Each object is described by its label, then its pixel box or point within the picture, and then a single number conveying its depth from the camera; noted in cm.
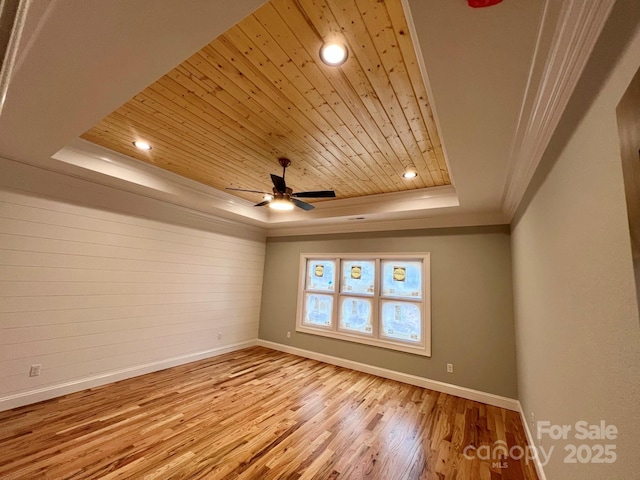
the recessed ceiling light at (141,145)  277
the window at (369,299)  412
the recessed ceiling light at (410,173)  312
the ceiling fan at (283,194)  291
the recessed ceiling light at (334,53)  154
